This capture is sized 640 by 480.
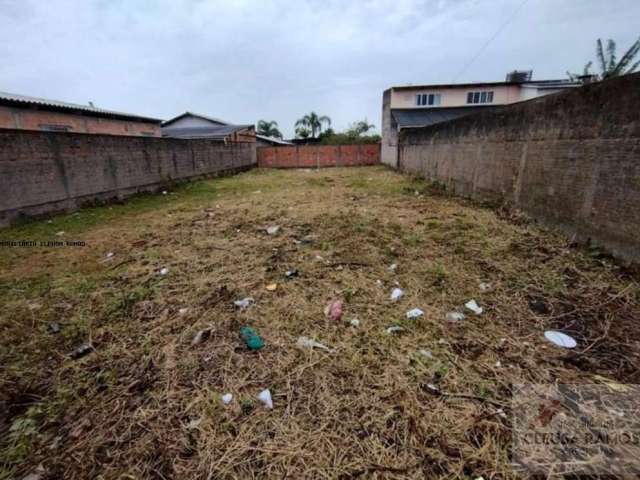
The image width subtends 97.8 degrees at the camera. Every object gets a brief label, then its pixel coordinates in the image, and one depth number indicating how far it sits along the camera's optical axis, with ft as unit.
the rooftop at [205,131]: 50.31
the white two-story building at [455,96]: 53.01
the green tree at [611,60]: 37.47
